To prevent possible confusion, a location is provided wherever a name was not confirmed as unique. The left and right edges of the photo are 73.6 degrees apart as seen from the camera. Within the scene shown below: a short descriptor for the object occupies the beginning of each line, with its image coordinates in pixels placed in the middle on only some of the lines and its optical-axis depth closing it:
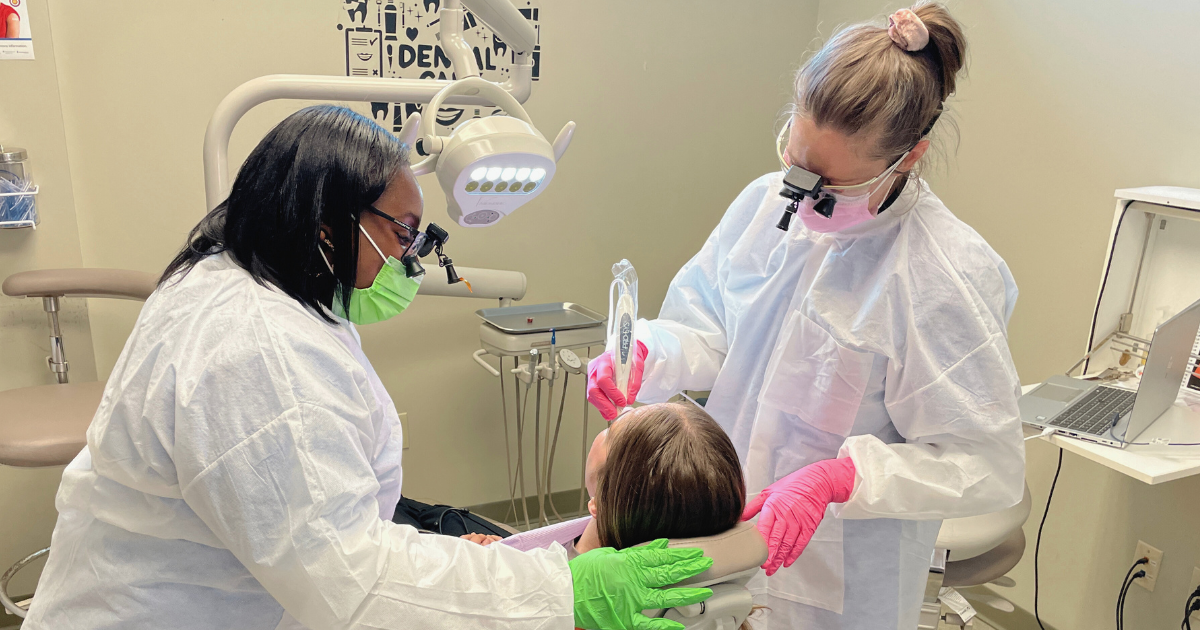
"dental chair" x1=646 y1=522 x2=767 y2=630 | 0.92
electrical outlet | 1.98
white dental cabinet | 1.74
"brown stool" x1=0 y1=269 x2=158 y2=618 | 1.71
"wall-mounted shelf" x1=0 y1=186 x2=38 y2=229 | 1.93
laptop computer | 1.65
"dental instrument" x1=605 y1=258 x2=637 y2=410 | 1.31
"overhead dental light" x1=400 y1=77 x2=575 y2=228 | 0.97
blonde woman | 1.10
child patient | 1.05
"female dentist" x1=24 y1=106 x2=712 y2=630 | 0.80
